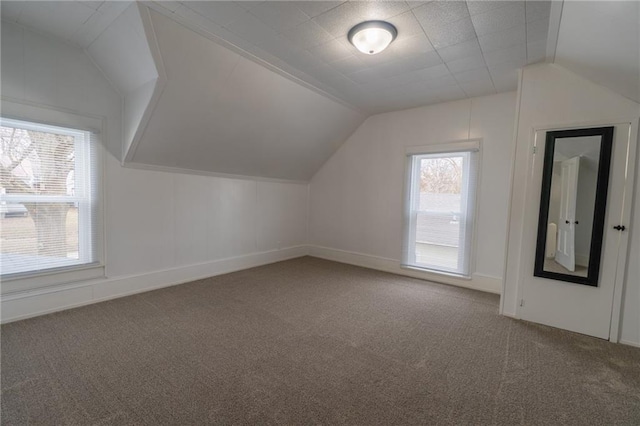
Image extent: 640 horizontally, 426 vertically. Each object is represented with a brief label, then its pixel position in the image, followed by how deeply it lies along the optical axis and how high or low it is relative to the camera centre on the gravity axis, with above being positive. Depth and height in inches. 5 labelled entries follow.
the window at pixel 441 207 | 159.2 -1.8
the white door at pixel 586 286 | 99.4 -25.2
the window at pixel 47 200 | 102.4 -5.2
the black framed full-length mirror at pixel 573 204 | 102.7 +2.2
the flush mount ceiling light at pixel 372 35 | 91.3 +54.9
